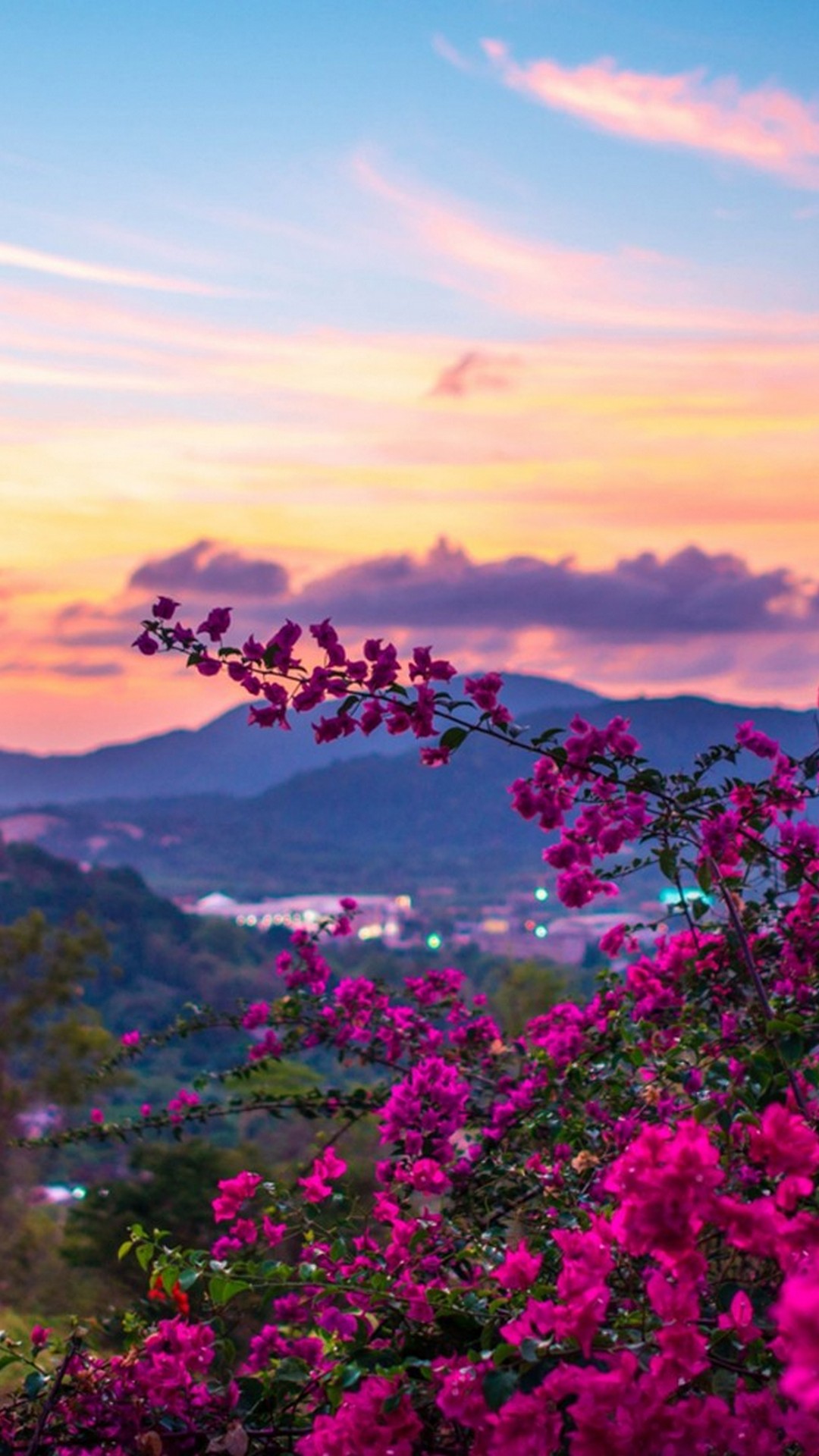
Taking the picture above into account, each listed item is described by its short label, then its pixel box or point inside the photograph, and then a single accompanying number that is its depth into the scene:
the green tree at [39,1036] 15.82
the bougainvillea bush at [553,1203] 2.27
